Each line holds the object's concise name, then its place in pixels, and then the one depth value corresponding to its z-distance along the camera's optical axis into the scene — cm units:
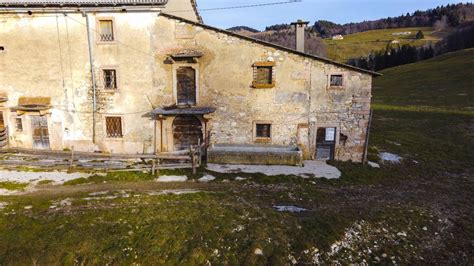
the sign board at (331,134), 1864
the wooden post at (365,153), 1852
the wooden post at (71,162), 1654
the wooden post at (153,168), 1609
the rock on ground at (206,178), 1556
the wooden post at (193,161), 1626
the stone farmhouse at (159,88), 1814
